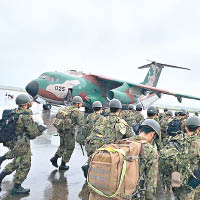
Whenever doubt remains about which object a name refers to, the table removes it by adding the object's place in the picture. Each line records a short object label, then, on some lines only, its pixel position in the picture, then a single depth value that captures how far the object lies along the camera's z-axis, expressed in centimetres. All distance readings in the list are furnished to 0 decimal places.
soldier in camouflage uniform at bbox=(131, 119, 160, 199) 251
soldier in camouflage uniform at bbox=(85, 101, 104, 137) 567
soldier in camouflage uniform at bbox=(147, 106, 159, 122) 625
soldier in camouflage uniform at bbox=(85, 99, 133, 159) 406
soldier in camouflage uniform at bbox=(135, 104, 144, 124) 786
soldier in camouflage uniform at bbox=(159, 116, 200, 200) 279
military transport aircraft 1622
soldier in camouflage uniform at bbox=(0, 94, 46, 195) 452
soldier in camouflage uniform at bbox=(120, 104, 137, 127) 773
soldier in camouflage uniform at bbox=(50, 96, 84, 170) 597
